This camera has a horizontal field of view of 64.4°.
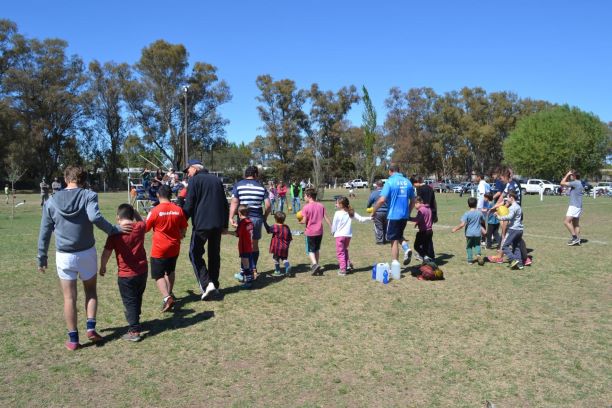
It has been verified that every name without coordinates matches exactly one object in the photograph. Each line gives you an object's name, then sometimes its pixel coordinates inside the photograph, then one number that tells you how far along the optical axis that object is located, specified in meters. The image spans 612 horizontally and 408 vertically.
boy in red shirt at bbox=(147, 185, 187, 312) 5.99
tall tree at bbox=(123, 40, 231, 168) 54.38
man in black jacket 6.64
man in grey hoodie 4.75
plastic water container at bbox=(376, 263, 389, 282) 7.69
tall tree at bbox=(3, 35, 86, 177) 54.09
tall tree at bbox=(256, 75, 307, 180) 58.75
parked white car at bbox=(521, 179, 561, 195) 47.06
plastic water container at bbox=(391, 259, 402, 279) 7.88
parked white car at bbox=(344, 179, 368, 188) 70.78
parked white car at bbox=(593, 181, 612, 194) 42.94
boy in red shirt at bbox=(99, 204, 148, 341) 5.17
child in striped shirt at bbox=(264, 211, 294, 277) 8.26
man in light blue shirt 8.09
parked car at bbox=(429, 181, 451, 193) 56.06
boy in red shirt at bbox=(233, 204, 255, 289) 7.47
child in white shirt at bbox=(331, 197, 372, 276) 8.17
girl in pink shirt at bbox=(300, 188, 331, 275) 8.30
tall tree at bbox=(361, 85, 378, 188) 49.09
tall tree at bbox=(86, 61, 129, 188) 60.81
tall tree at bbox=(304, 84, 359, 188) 57.43
